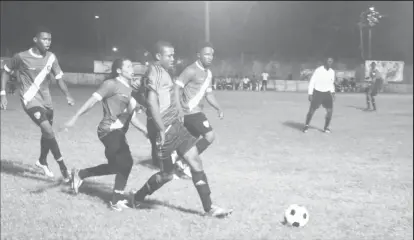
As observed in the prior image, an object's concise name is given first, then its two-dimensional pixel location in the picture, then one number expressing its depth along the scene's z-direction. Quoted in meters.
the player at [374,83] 21.86
